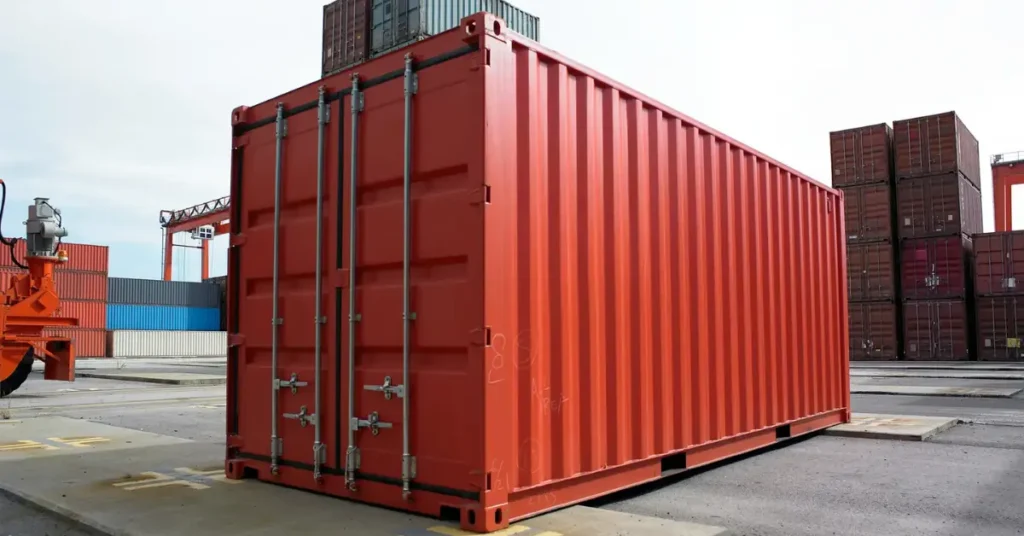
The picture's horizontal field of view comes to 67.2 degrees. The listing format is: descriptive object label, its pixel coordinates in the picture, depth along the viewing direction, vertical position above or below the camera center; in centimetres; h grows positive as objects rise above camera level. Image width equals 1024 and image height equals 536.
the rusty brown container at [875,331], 2991 -82
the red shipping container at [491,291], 463 +16
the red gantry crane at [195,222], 4806 +620
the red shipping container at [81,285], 4081 +180
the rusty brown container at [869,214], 2973 +375
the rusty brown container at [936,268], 2878 +157
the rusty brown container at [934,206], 2870 +390
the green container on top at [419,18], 1538 +626
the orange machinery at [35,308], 1366 +20
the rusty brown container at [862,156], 2994 +608
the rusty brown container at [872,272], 2973 +149
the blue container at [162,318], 5012 -7
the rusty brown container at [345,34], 1691 +640
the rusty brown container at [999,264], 2841 +166
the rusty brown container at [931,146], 2875 +617
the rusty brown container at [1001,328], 2836 -71
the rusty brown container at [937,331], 2880 -82
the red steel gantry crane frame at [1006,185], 3794 +612
